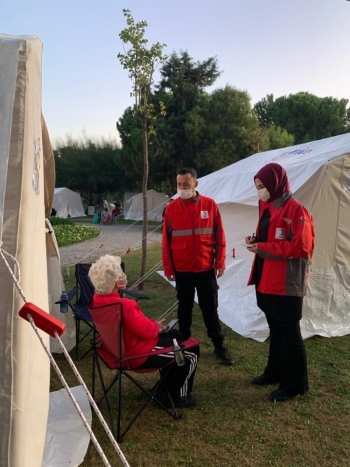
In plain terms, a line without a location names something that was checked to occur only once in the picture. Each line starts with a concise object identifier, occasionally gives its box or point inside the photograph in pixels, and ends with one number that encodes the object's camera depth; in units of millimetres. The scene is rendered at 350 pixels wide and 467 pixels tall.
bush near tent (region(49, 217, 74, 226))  20078
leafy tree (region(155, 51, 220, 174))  21031
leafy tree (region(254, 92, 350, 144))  27469
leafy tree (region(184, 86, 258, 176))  20531
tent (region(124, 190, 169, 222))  24672
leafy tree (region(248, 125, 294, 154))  20562
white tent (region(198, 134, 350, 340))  4238
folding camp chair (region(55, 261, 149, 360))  3822
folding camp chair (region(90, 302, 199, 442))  2551
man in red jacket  3633
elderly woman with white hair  2596
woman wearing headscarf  2875
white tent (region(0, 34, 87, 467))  1715
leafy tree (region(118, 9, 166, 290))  6094
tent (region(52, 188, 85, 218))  29808
